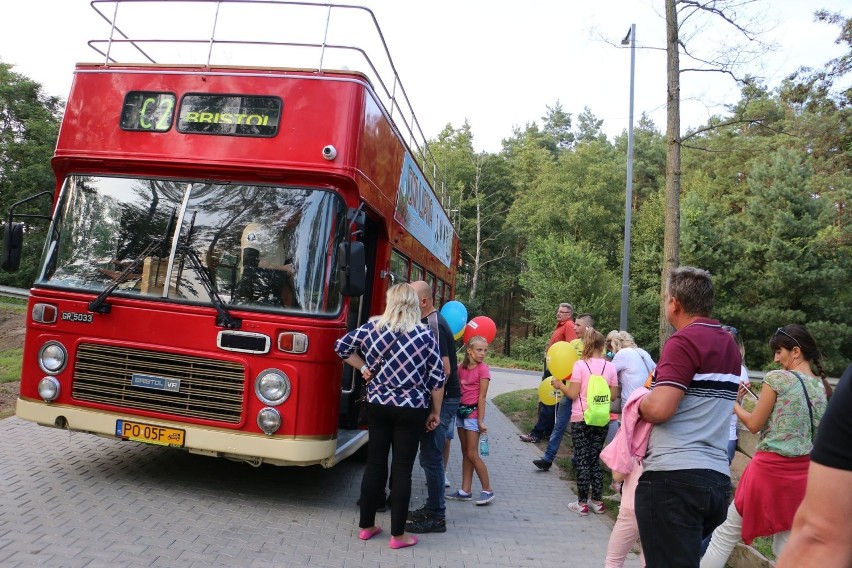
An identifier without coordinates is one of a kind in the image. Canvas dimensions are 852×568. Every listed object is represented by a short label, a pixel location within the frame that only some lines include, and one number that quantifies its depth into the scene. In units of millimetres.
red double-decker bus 5469
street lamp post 16312
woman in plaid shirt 5184
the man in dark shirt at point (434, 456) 5730
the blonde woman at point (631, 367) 6926
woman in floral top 4008
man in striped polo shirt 3162
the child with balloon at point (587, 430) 6738
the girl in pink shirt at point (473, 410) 6590
